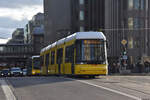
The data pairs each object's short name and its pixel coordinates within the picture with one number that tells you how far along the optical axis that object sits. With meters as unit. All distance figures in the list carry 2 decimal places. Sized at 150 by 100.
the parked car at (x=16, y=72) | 65.31
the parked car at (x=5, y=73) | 67.94
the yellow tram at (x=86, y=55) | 26.48
